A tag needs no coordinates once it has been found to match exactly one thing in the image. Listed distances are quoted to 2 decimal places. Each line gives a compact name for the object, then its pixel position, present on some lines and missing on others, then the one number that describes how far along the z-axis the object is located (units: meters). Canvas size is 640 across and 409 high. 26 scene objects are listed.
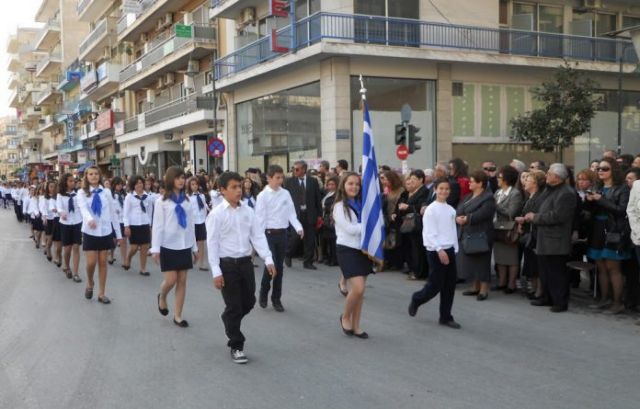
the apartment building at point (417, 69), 20.28
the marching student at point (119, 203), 13.16
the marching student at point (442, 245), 7.19
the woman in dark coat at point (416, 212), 10.47
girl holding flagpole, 6.77
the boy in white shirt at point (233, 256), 6.05
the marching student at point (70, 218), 11.16
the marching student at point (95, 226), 9.18
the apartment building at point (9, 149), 123.56
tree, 20.19
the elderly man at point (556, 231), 8.01
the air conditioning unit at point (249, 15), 25.05
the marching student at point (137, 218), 12.46
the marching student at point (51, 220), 13.34
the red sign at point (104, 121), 44.56
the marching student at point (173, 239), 7.62
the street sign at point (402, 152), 15.02
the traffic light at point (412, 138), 15.35
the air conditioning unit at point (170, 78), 35.56
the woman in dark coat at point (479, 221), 8.79
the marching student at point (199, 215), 12.53
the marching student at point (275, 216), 8.66
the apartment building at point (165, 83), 30.17
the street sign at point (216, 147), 22.03
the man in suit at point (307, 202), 12.45
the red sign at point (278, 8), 21.52
